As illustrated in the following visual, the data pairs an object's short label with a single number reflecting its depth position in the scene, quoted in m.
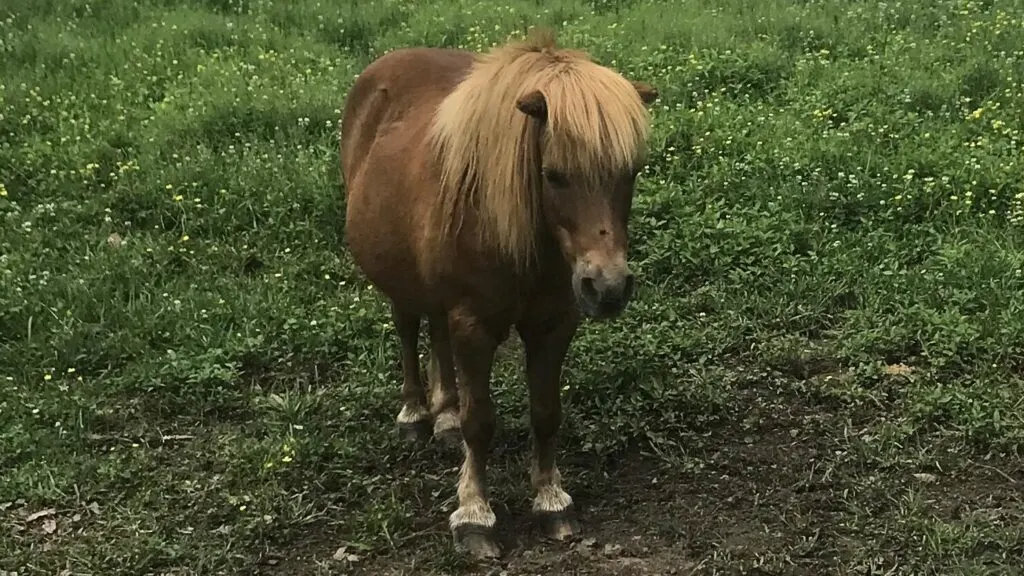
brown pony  3.12
